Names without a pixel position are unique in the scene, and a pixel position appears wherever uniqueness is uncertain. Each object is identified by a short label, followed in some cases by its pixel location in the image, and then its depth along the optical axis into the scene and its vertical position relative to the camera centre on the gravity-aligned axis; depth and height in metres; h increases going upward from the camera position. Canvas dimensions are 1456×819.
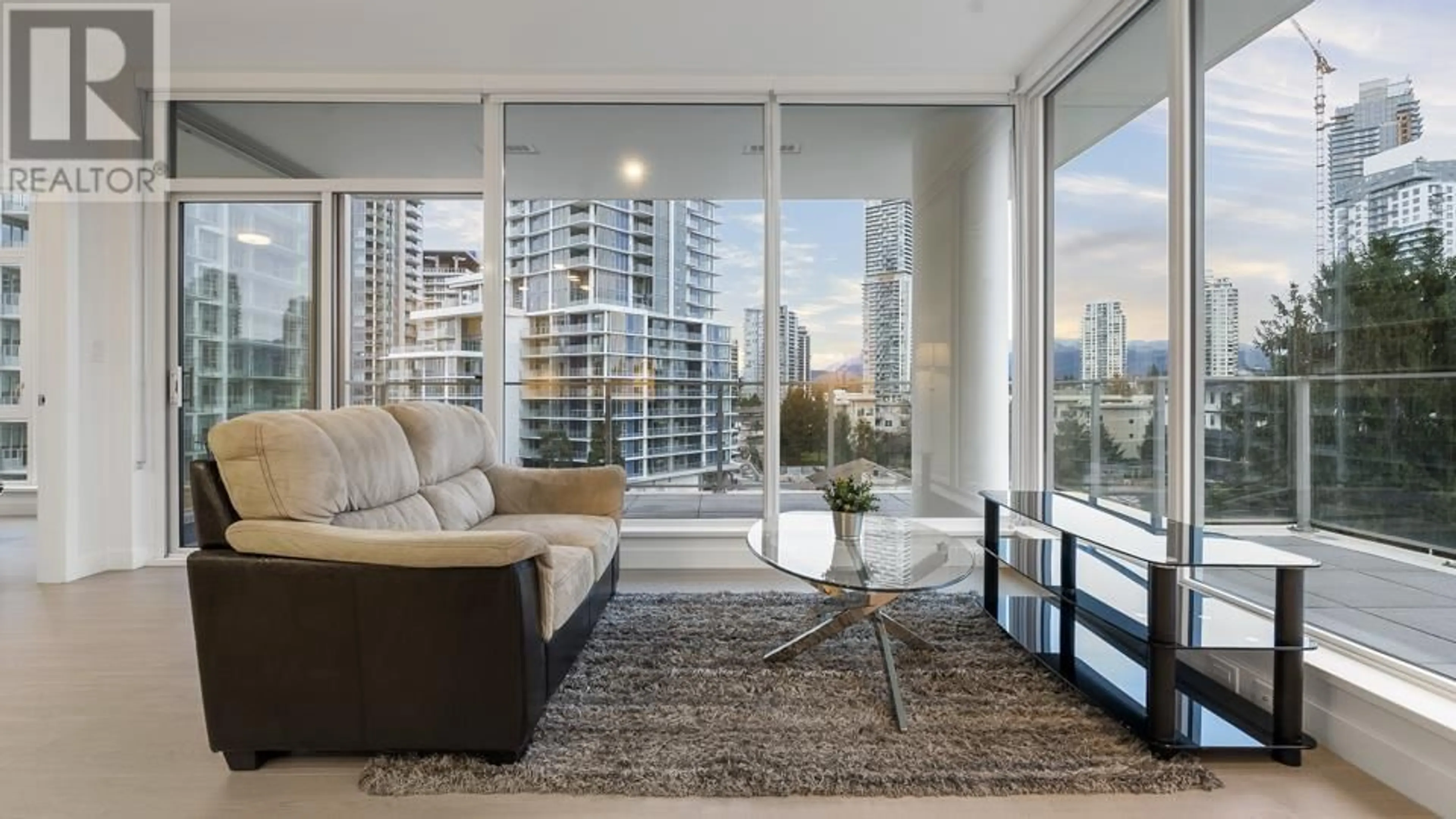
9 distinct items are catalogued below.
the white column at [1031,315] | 3.94 +0.56
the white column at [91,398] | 3.67 +0.08
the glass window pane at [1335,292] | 1.84 +0.36
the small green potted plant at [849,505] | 2.60 -0.35
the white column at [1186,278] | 2.63 +0.51
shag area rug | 1.75 -0.92
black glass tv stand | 1.87 -0.66
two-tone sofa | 1.74 -0.53
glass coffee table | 2.13 -0.51
